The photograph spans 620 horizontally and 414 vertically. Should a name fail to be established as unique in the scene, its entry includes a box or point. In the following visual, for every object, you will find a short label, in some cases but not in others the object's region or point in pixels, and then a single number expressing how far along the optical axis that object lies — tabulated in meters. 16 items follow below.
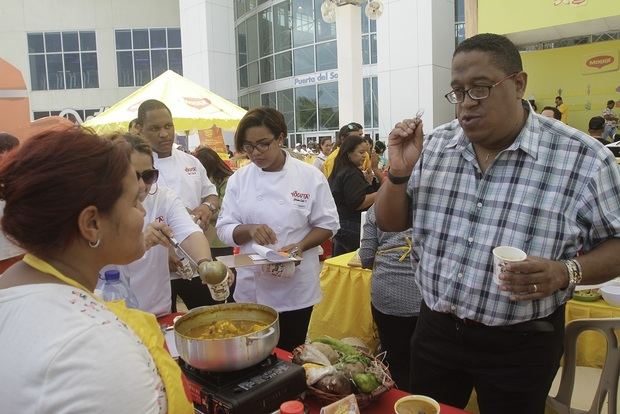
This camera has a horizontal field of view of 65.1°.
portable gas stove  1.33
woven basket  1.53
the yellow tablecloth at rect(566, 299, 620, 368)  2.78
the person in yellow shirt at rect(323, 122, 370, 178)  5.39
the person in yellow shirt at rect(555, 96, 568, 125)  11.99
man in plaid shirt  1.65
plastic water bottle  1.91
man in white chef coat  3.06
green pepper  1.54
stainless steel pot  1.37
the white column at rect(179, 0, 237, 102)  21.69
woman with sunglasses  2.24
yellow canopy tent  7.48
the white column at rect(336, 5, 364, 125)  12.69
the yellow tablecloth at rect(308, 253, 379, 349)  3.61
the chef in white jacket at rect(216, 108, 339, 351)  2.58
